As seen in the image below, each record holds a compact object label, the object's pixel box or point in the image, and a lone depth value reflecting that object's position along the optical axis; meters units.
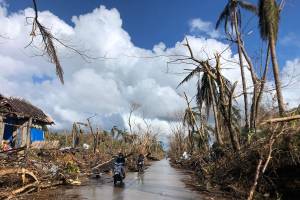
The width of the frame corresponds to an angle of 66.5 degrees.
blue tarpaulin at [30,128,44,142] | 18.10
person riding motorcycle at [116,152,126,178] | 11.89
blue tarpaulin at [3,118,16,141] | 16.41
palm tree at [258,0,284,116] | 12.62
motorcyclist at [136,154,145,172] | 18.79
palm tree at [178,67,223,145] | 18.50
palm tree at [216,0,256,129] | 14.39
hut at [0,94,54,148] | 15.90
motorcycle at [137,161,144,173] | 18.73
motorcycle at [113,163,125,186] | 11.35
